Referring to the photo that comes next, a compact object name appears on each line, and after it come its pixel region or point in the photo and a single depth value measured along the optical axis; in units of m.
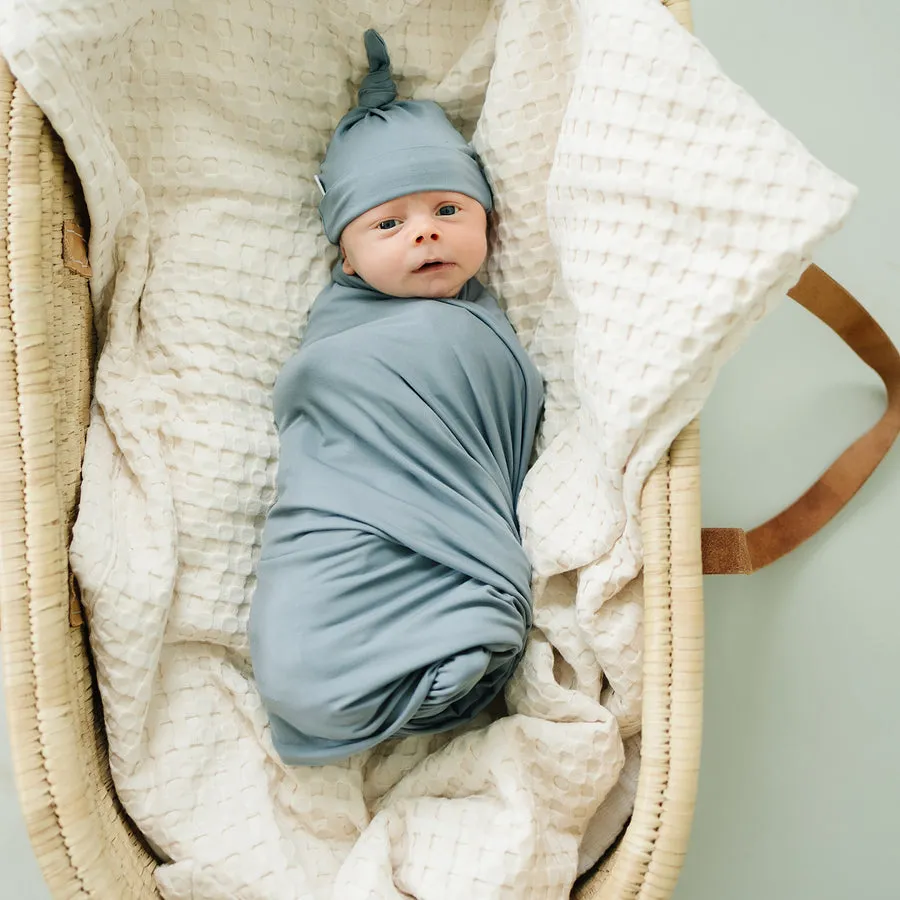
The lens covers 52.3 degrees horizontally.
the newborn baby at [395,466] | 0.96
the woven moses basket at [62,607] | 0.86
